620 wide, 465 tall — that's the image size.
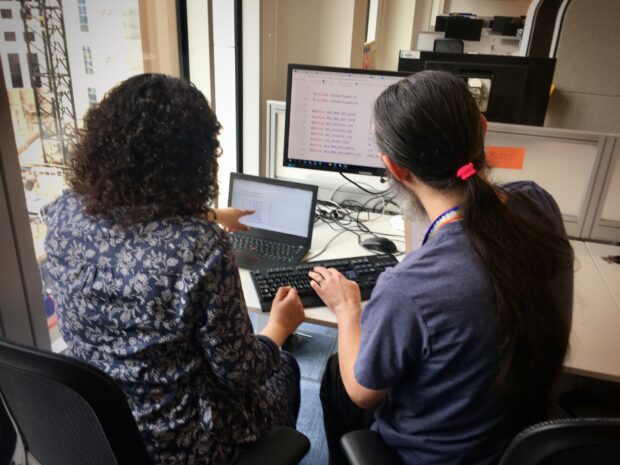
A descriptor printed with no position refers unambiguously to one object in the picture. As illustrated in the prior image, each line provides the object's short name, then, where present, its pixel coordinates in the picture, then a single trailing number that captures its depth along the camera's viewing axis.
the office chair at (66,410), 0.57
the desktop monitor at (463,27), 7.41
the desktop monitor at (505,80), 1.81
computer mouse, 1.53
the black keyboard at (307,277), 1.24
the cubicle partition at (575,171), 1.58
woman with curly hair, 0.82
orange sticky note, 1.64
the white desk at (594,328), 1.06
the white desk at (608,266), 1.39
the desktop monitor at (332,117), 1.57
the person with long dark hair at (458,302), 0.78
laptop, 1.47
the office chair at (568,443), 0.52
